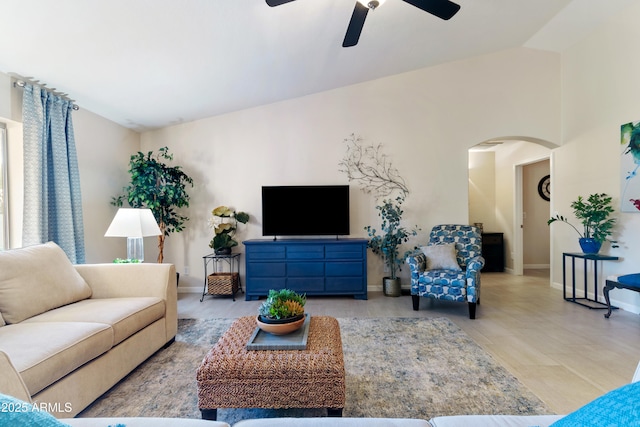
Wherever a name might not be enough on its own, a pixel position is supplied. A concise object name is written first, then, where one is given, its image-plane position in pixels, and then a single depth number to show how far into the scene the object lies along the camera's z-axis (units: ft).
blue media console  12.67
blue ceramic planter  11.27
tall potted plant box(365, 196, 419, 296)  13.07
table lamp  9.00
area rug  5.39
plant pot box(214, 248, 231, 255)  13.32
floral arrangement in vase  13.23
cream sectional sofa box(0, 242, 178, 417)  4.60
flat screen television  13.37
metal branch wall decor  14.06
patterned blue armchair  10.34
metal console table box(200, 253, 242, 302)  12.83
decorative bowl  5.46
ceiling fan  6.96
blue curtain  8.63
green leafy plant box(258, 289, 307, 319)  5.57
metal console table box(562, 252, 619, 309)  11.11
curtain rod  8.50
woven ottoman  4.67
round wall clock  19.42
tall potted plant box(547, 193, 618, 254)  11.21
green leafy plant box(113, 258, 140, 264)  9.23
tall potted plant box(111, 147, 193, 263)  12.17
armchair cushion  11.55
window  8.71
